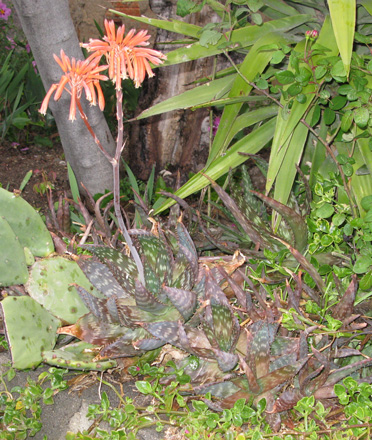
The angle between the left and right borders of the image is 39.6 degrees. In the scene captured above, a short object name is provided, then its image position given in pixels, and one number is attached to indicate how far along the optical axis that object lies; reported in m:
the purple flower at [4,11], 4.23
